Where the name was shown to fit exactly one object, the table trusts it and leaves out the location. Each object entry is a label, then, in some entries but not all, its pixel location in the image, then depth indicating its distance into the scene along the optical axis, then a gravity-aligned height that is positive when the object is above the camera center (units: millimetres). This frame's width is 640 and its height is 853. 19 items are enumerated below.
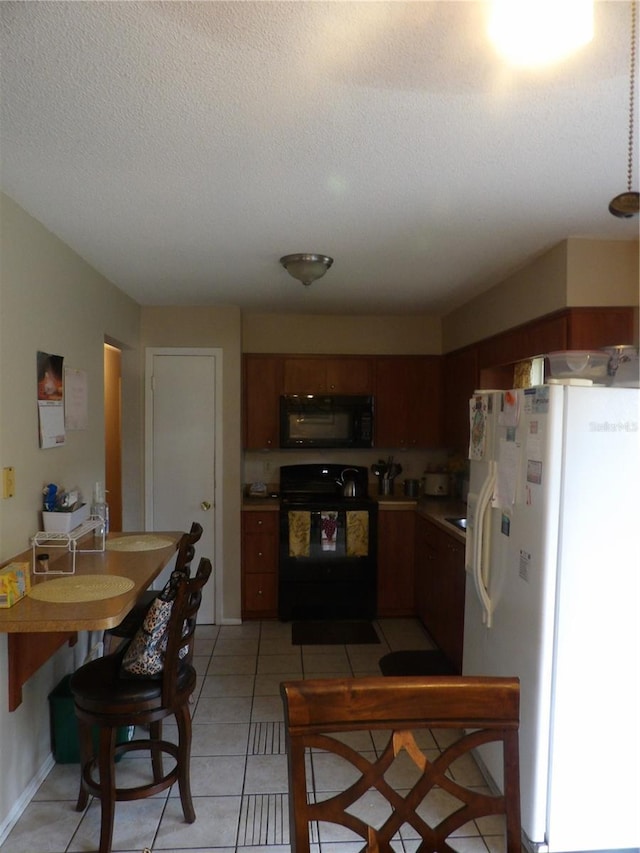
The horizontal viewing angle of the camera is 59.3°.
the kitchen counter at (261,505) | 4281 -794
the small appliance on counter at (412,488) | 4656 -707
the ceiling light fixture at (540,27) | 1101 +762
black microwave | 4551 -152
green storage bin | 2504 -1474
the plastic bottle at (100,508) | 2793 -572
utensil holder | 4750 -712
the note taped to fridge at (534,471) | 1999 -241
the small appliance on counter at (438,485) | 4691 -681
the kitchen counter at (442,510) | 3573 -779
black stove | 4285 -1202
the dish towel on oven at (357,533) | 4320 -1004
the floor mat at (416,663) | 3447 -1647
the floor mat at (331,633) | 3938 -1672
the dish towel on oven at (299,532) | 4277 -995
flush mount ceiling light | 2963 +727
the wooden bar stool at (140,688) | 1934 -1019
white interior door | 4289 -324
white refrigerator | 1937 -770
